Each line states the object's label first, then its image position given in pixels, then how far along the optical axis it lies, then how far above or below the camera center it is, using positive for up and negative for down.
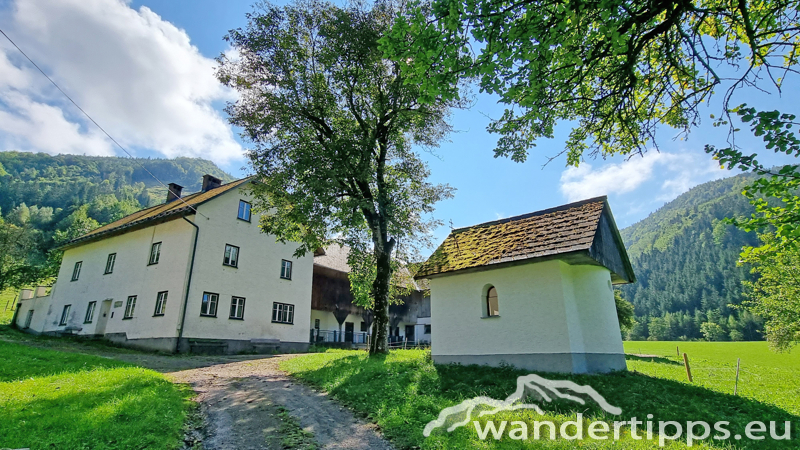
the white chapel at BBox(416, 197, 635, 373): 11.59 +1.41
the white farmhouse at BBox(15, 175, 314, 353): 20.89 +3.41
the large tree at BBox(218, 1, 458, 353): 15.23 +8.93
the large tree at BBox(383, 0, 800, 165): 5.29 +4.18
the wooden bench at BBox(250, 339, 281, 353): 23.41 -0.32
